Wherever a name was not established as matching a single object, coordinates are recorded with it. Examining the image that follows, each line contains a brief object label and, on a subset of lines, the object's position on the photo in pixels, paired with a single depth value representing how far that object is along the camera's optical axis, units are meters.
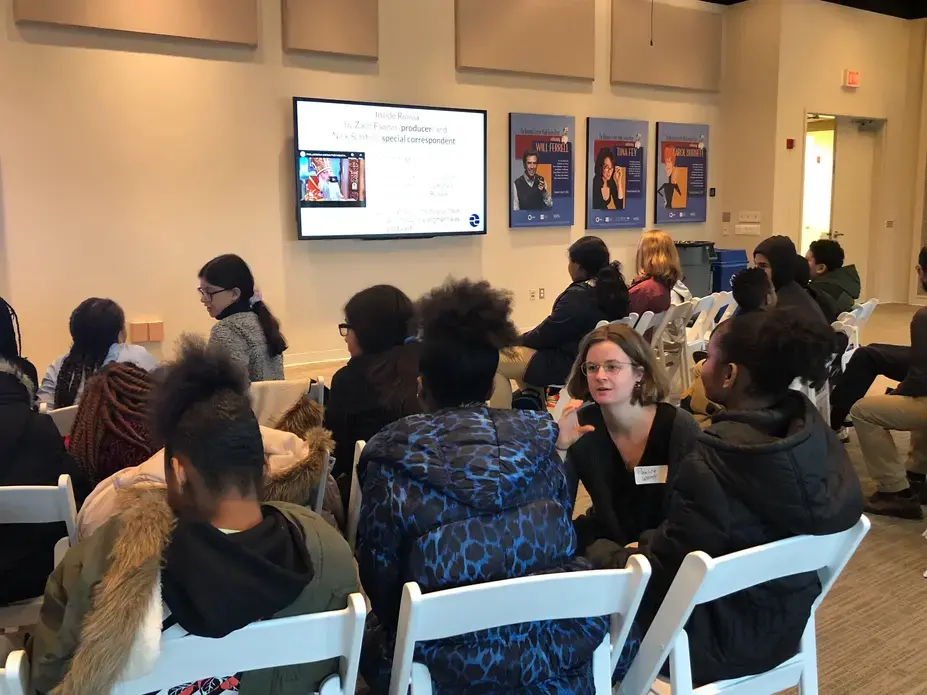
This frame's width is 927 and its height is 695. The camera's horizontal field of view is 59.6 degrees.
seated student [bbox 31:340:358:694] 1.15
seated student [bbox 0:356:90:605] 2.02
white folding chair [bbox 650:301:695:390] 4.97
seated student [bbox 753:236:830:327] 4.38
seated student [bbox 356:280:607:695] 1.48
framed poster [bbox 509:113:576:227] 7.85
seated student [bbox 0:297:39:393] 2.81
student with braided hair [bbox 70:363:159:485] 2.20
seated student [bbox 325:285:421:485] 2.57
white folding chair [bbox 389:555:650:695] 1.29
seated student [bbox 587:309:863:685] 1.61
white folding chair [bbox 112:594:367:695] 1.20
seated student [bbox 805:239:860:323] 5.04
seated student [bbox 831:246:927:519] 3.61
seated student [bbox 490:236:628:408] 4.40
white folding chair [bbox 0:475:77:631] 1.83
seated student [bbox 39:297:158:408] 2.97
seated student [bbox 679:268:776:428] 3.99
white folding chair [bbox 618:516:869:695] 1.43
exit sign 9.86
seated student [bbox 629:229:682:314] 5.11
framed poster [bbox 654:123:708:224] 9.13
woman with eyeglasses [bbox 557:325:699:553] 2.15
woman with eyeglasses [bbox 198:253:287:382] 3.41
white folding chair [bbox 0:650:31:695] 1.14
